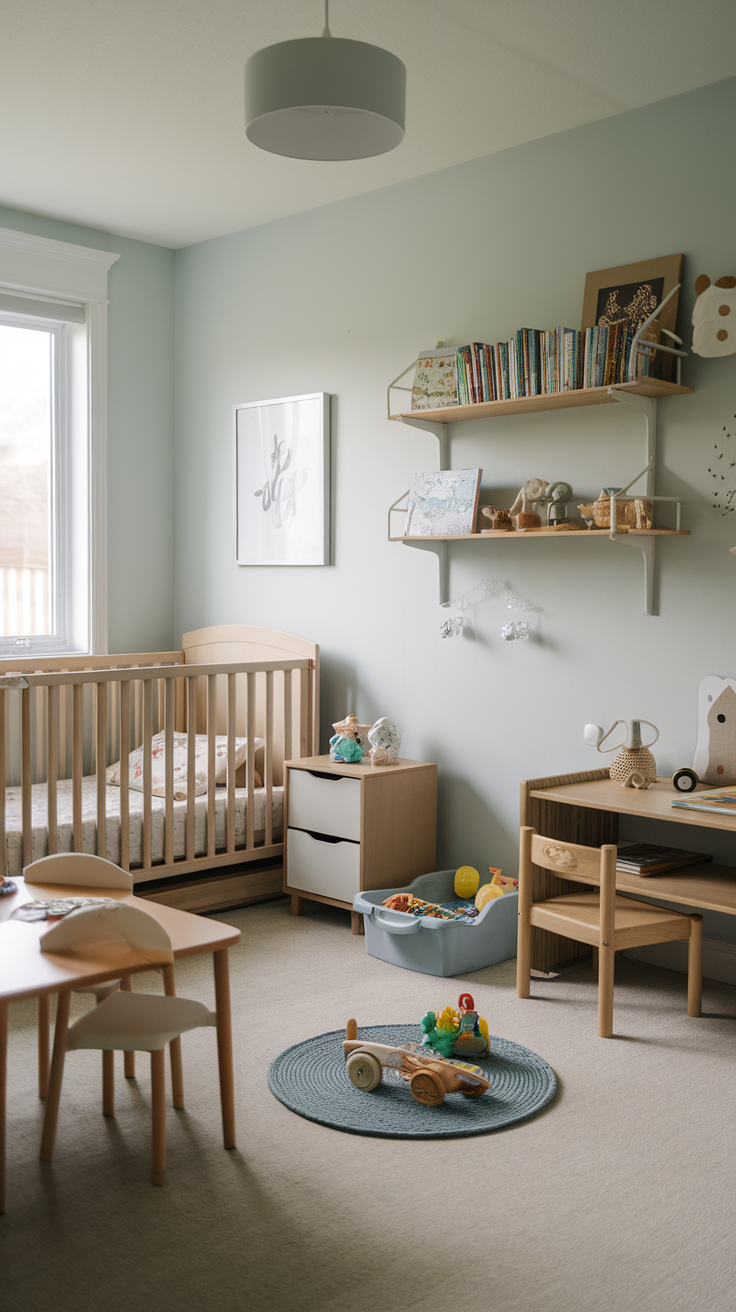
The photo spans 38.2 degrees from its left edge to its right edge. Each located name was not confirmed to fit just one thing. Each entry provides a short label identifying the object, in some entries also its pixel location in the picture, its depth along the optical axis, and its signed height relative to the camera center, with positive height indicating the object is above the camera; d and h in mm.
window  4250 +567
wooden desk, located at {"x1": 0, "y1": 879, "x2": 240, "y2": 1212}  1657 -603
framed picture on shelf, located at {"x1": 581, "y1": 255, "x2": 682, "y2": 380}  3008 +883
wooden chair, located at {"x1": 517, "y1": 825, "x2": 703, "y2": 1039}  2633 -833
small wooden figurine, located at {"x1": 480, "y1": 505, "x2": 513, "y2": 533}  3357 +249
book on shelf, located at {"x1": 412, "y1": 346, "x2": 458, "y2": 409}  3439 +704
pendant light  2035 +1002
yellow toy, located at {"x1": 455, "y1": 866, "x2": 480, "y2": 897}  3490 -936
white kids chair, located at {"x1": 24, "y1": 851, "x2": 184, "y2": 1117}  2170 -577
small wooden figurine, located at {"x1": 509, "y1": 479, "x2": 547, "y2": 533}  3252 +285
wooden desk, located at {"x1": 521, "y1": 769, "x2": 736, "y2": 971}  2605 -671
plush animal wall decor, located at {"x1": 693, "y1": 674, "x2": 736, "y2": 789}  2936 -374
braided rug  2170 -1075
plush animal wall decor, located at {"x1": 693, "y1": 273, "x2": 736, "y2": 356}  2891 +765
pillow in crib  3758 -625
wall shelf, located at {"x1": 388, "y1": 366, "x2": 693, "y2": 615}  2949 +575
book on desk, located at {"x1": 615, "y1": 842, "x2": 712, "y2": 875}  2809 -708
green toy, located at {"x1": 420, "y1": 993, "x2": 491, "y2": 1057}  2436 -1004
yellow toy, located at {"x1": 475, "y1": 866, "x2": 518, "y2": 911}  3284 -911
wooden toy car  2246 -1021
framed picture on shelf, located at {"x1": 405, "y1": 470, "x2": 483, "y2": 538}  3480 +310
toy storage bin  3041 -1000
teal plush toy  3625 -528
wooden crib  3227 -593
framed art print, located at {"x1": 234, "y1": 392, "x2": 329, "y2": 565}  4078 +450
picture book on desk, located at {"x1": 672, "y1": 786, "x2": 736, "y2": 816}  2590 -507
